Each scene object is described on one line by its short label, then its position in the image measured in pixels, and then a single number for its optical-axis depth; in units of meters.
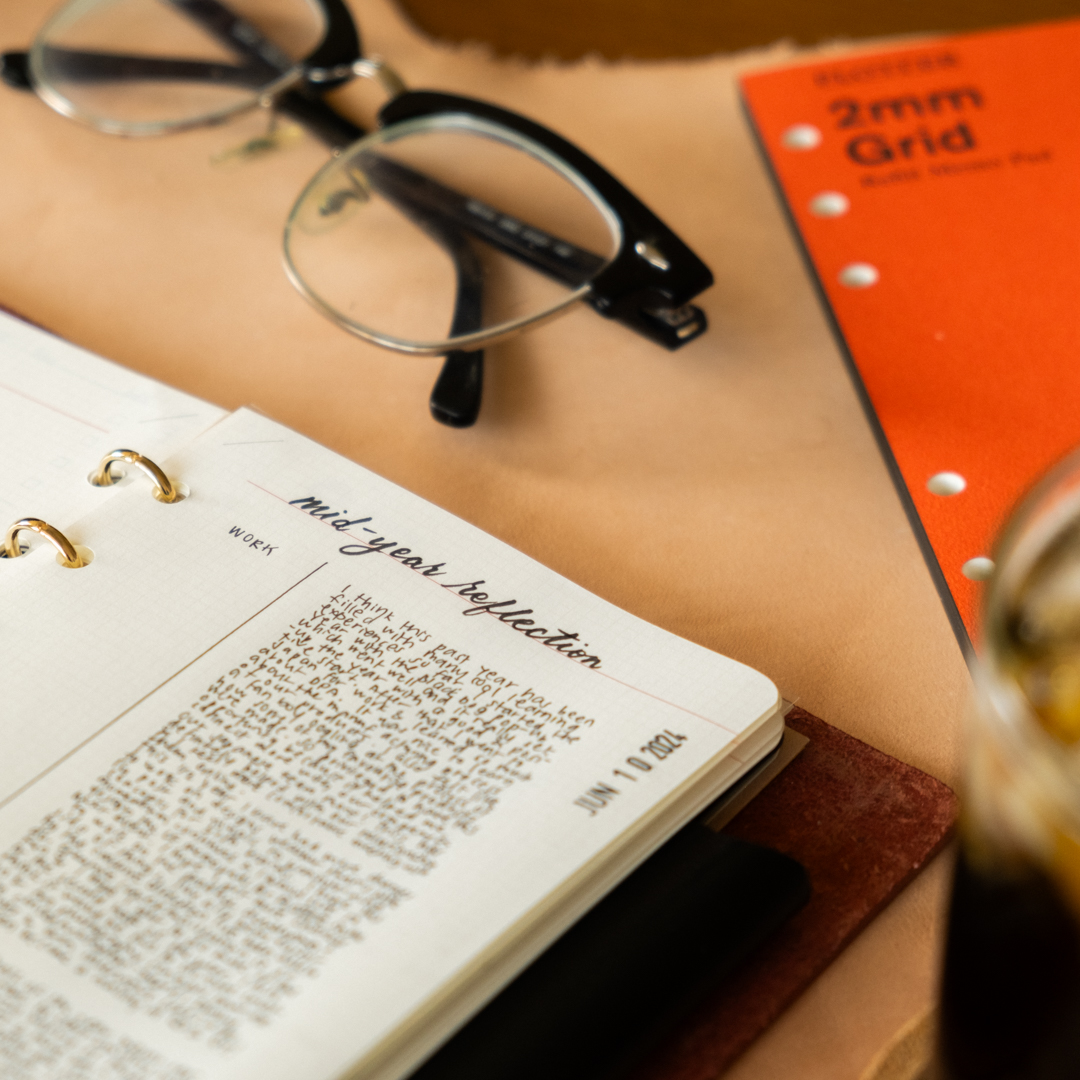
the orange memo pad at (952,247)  0.47
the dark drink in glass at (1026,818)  0.35
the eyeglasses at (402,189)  0.50
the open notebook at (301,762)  0.41
